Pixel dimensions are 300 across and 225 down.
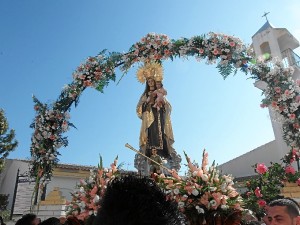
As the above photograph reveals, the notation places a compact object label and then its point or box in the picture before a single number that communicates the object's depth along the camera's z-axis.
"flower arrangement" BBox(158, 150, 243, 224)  3.46
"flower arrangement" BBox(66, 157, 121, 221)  4.07
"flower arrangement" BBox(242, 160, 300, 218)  6.00
